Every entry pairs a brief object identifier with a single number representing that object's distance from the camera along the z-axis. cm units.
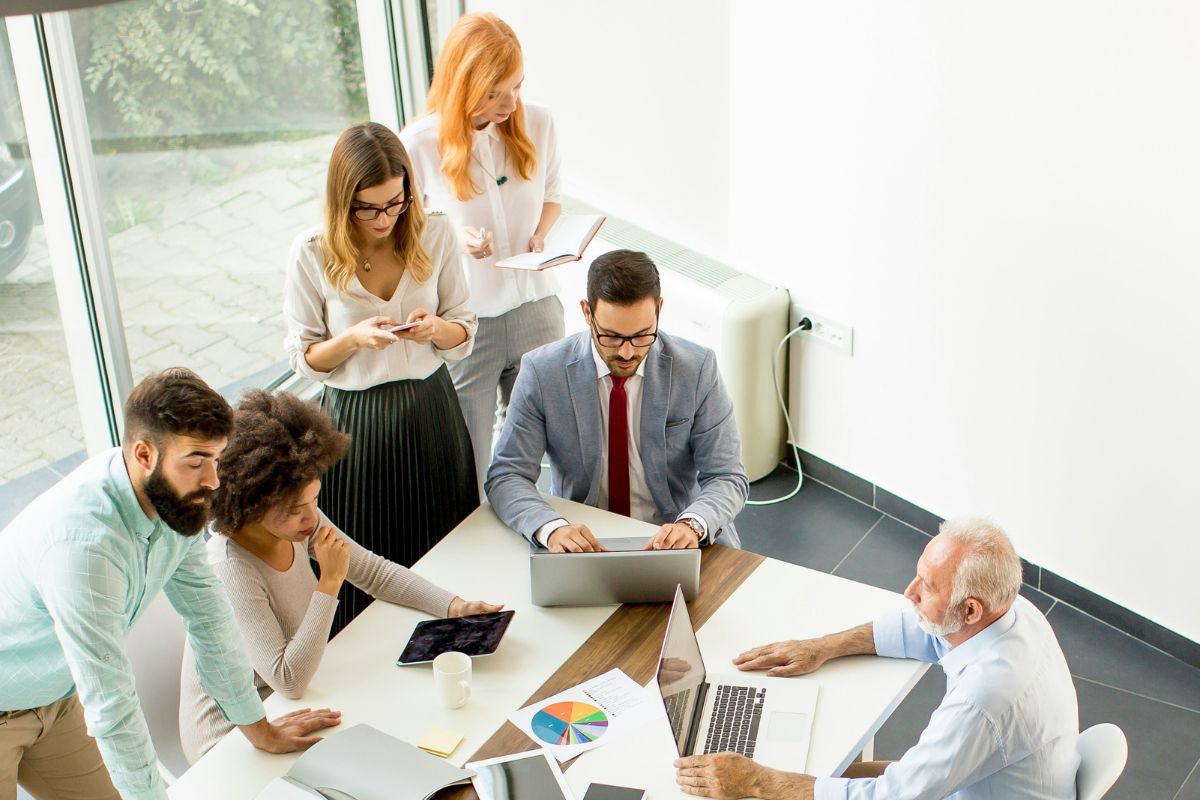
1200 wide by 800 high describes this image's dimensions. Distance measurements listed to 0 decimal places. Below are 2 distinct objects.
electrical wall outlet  446
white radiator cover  455
